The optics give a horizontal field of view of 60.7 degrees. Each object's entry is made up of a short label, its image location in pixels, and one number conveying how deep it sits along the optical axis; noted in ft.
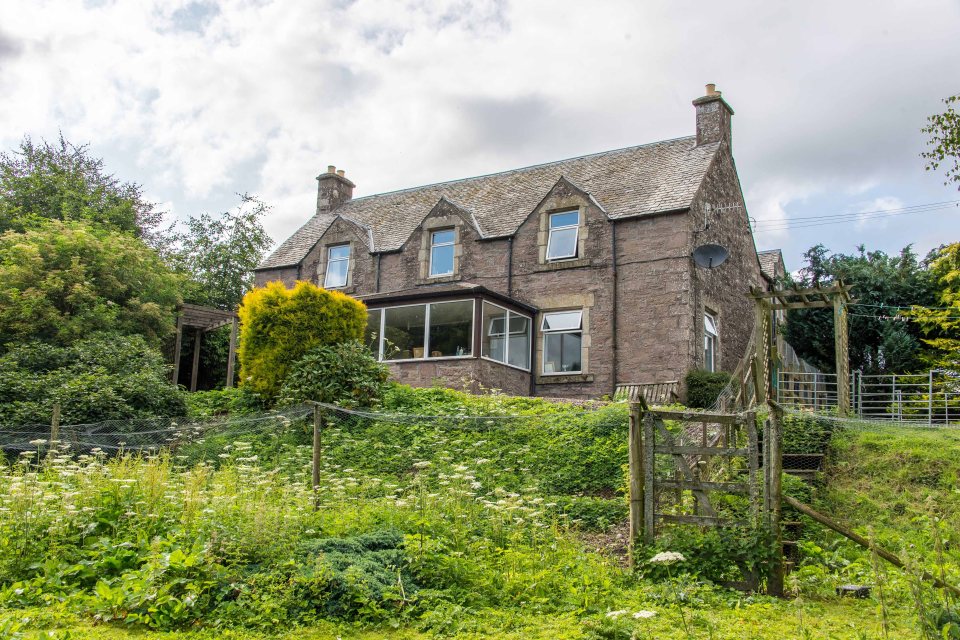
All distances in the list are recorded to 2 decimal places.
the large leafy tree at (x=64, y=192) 104.78
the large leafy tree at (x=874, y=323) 79.82
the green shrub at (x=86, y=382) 48.91
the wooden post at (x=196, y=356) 91.91
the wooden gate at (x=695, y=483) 26.50
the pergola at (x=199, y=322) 84.48
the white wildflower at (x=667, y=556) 22.41
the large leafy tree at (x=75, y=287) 61.93
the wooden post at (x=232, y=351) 83.71
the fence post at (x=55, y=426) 38.83
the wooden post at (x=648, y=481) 27.50
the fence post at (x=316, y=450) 31.45
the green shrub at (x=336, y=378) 51.93
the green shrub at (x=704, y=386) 65.92
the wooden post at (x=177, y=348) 83.66
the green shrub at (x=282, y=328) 55.83
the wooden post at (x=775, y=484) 25.48
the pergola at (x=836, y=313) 51.44
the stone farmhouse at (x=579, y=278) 69.56
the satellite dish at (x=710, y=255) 66.54
